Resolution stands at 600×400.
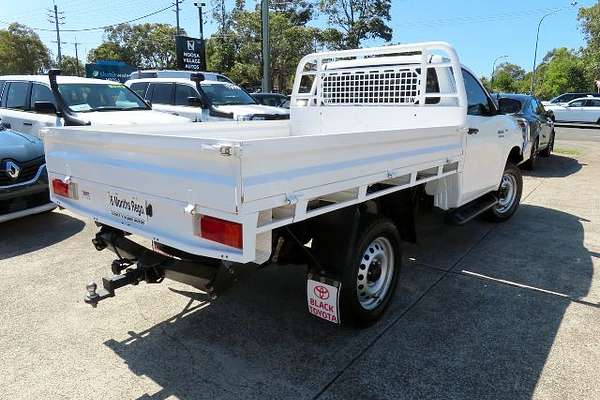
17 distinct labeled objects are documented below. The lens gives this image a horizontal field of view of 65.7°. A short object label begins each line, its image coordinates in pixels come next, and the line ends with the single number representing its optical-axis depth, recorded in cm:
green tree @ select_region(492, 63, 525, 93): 6762
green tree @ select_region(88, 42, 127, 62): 7088
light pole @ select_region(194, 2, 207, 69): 3609
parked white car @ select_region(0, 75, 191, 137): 751
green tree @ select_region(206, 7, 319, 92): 3809
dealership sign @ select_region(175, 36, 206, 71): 2798
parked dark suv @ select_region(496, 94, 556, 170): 999
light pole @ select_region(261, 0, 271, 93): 1798
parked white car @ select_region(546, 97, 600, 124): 2386
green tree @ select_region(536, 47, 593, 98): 5762
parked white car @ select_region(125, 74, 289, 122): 1033
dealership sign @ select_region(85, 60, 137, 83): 4112
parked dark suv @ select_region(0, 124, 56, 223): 533
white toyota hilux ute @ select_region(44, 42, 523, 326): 238
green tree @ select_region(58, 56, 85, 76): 8468
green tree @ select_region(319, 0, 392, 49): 4081
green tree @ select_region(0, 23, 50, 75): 6012
